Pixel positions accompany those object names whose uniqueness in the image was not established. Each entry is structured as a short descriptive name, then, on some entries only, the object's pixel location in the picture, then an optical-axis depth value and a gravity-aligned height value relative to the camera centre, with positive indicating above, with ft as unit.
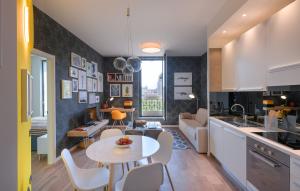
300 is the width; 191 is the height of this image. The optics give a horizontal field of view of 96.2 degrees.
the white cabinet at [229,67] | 8.03 +1.67
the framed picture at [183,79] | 17.84 +2.01
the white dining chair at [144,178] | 3.41 -2.19
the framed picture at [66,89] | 9.57 +0.43
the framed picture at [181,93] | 17.86 +0.15
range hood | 4.78 +0.22
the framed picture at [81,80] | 11.91 +1.38
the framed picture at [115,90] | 18.06 +0.61
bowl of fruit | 5.10 -1.86
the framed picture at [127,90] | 18.06 +0.60
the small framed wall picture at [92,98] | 14.01 -0.35
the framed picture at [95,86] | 14.99 +0.99
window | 18.35 +0.86
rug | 11.02 -4.29
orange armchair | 15.65 -2.38
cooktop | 4.11 -1.55
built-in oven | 4.01 -2.49
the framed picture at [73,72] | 10.66 +1.84
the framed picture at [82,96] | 11.88 -0.16
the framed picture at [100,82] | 16.18 +1.59
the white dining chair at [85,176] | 4.29 -2.95
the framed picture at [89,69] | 13.48 +2.62
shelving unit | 18.06 +2.22
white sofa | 9.84 -2.91
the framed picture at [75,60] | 10.90 +2.93
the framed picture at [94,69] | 14.75 +2.85
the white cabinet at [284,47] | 4.45 +1.70
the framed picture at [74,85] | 10.96 +0.82
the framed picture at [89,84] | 13.59 +1.05
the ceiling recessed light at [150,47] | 10.67 +3.80
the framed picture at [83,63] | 12.46 +2.94
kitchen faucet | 7.94 -0.95
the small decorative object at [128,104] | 17.07 -1.21
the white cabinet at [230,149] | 5.87 -2.85
